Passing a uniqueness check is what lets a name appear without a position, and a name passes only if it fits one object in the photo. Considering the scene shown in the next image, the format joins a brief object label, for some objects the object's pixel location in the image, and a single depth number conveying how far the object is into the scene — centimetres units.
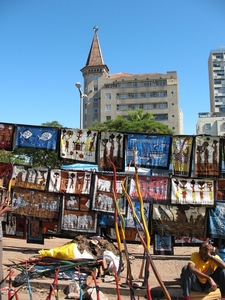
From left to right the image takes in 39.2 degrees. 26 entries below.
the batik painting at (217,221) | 698
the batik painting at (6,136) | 761
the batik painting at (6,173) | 767
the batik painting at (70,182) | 732
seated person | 452
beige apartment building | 6375
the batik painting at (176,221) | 714
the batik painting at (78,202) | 736
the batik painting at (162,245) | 729
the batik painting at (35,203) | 751
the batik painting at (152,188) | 712
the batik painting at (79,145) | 730
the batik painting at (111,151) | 719
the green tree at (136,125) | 3912
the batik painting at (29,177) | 755
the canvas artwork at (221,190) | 723
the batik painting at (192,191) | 703
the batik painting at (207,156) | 702
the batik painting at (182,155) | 707
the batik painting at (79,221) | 738
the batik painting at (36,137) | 746
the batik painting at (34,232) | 767
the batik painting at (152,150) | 714
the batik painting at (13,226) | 780
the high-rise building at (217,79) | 9969
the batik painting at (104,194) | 721
